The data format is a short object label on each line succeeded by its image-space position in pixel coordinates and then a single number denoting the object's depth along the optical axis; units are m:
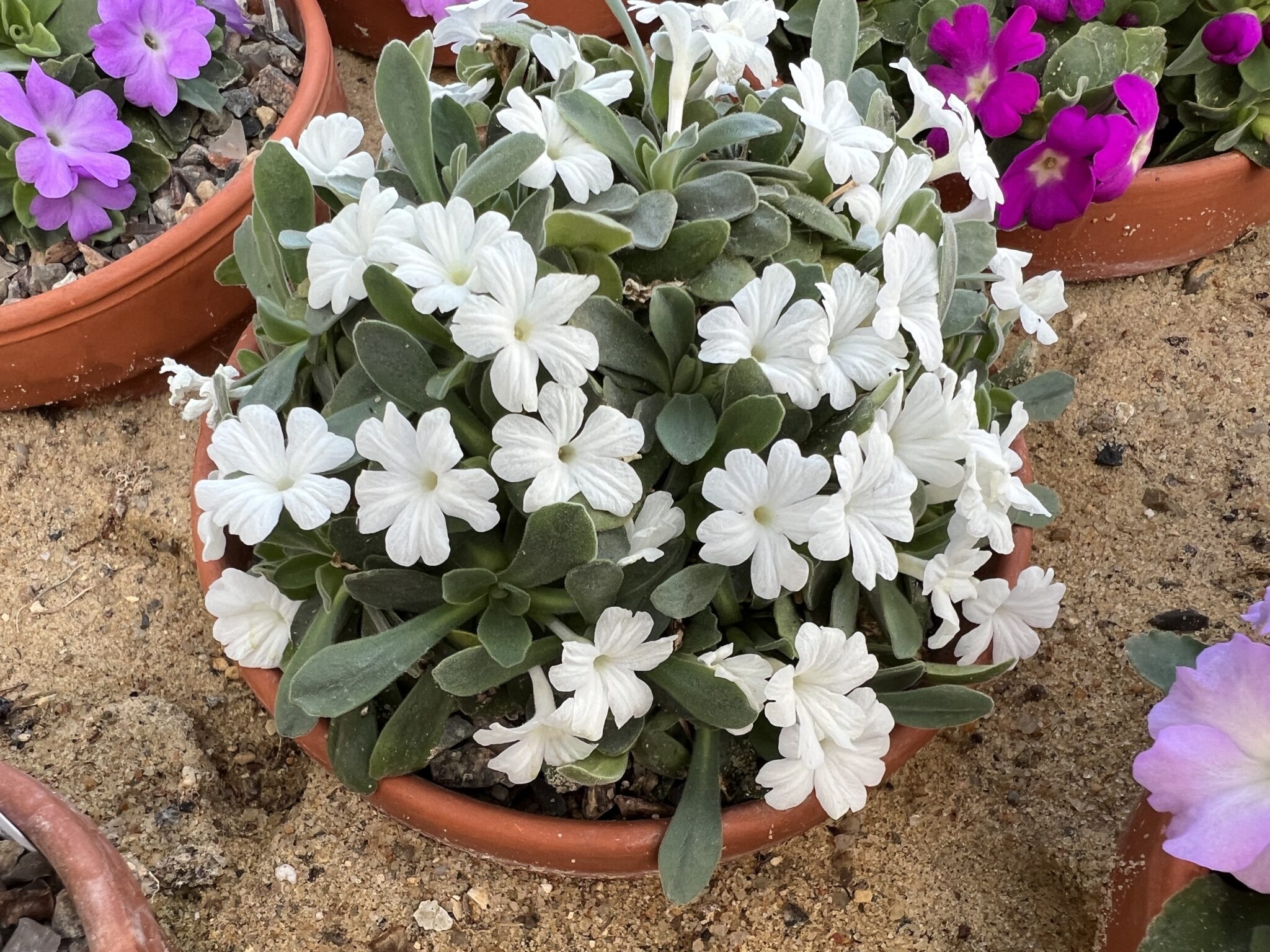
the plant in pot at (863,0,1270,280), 0.27
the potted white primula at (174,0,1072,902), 0.16
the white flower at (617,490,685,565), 0.17
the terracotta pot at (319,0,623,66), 0.35
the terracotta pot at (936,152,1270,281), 0.29
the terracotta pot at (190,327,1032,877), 0.19
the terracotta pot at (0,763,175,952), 0.18
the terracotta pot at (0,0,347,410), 0.26
